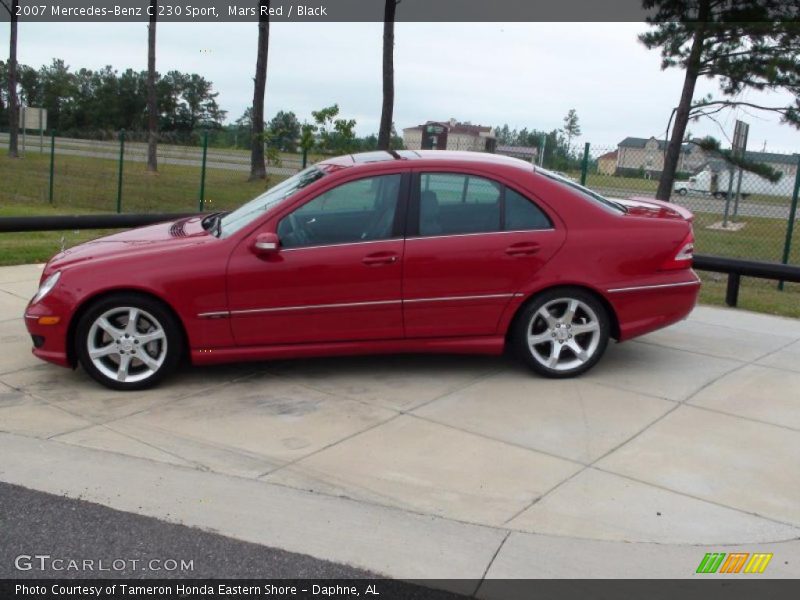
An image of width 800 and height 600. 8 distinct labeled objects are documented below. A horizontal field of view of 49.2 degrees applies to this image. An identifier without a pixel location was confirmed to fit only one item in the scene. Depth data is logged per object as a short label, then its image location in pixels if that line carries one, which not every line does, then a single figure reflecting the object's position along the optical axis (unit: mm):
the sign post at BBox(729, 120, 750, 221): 15984
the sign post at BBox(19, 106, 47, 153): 27172
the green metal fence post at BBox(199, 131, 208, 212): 17625
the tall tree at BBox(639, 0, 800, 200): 15262
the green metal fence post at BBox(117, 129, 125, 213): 18406
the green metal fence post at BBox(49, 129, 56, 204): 19656
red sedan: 5973
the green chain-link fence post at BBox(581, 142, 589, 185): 13443
